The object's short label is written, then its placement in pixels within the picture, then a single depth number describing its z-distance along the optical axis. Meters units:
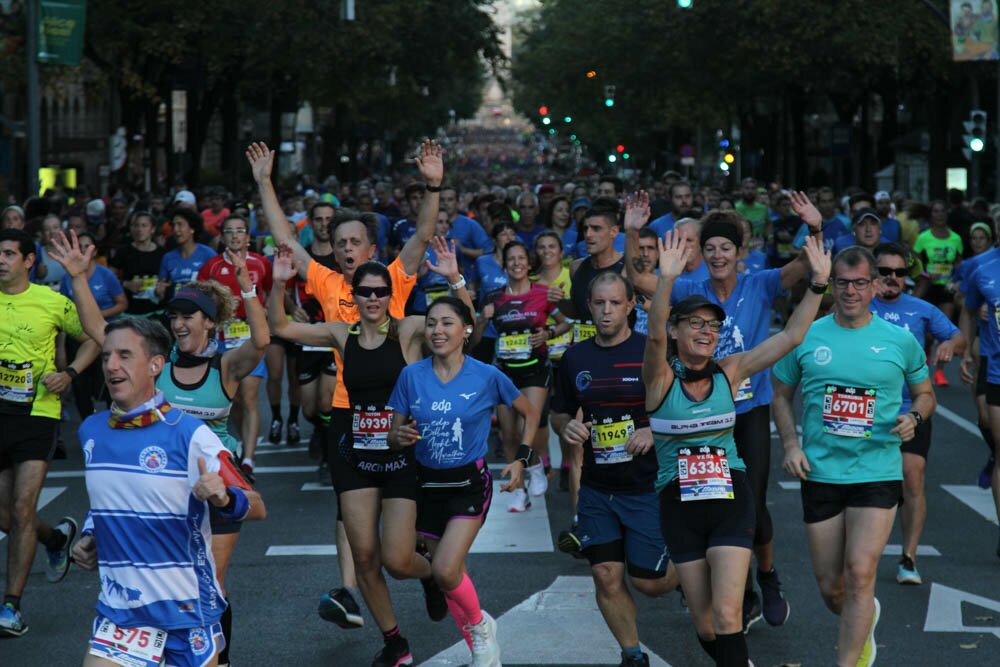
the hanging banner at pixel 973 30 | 29.42
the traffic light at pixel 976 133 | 31.66
